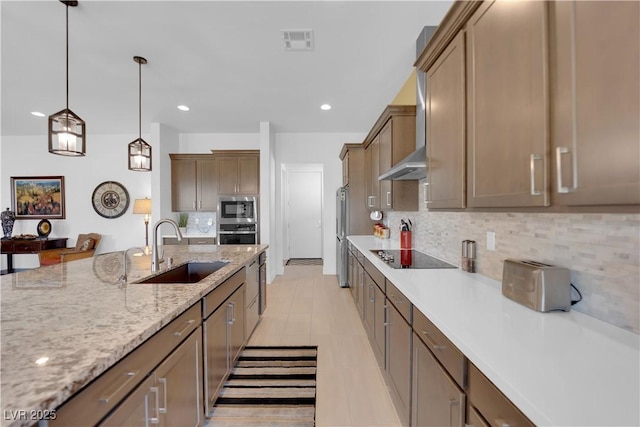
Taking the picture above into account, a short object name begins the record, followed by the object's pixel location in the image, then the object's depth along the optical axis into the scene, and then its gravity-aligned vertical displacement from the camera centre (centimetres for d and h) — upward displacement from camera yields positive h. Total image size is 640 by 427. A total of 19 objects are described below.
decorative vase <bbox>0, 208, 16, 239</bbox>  550 -9
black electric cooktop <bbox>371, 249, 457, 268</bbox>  213 -37
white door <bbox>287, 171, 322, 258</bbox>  738 +13
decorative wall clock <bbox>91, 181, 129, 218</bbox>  577 +36
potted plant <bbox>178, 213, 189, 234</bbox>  550 -10
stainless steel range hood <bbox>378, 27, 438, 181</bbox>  226 +84
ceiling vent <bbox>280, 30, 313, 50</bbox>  246 +162
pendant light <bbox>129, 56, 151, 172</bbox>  303 +68
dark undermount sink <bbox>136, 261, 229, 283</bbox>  238 -47
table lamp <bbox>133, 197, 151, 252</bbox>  519 +17
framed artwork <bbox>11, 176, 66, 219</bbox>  577 +43
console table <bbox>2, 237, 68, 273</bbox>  526 -56
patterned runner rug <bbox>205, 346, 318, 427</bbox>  179 -129
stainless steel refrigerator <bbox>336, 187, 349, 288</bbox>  461 -32
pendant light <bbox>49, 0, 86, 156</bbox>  208 +64
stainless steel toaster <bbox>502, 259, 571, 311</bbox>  111 -29
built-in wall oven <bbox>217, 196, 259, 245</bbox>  499 -9
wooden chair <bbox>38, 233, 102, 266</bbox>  493 -66
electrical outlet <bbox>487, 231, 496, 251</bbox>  166 -15
